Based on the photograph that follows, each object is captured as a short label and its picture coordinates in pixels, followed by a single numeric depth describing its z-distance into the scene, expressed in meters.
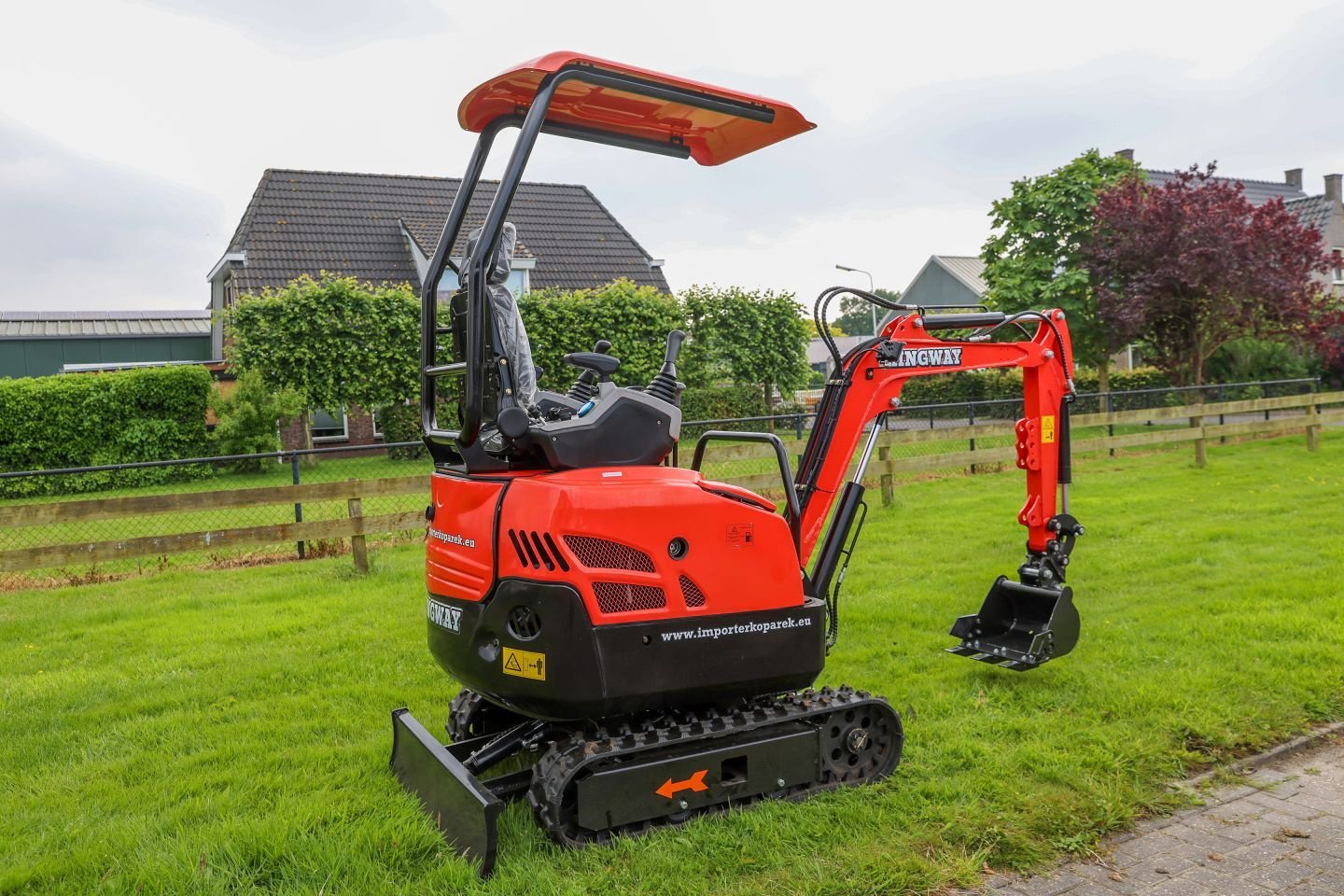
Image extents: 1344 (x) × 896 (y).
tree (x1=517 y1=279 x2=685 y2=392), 19.61
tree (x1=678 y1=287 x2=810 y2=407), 21.84
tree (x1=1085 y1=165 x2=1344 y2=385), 19.69
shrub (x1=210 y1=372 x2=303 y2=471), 17.00
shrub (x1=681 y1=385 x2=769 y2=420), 20.67
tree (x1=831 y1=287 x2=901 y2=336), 97.88
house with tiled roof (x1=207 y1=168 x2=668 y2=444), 22.95
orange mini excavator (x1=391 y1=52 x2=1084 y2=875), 3.63
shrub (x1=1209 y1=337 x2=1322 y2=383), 25.45
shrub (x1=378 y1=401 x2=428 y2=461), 20.11
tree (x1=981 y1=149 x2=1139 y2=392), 22.11
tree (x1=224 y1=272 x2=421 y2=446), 18.06
